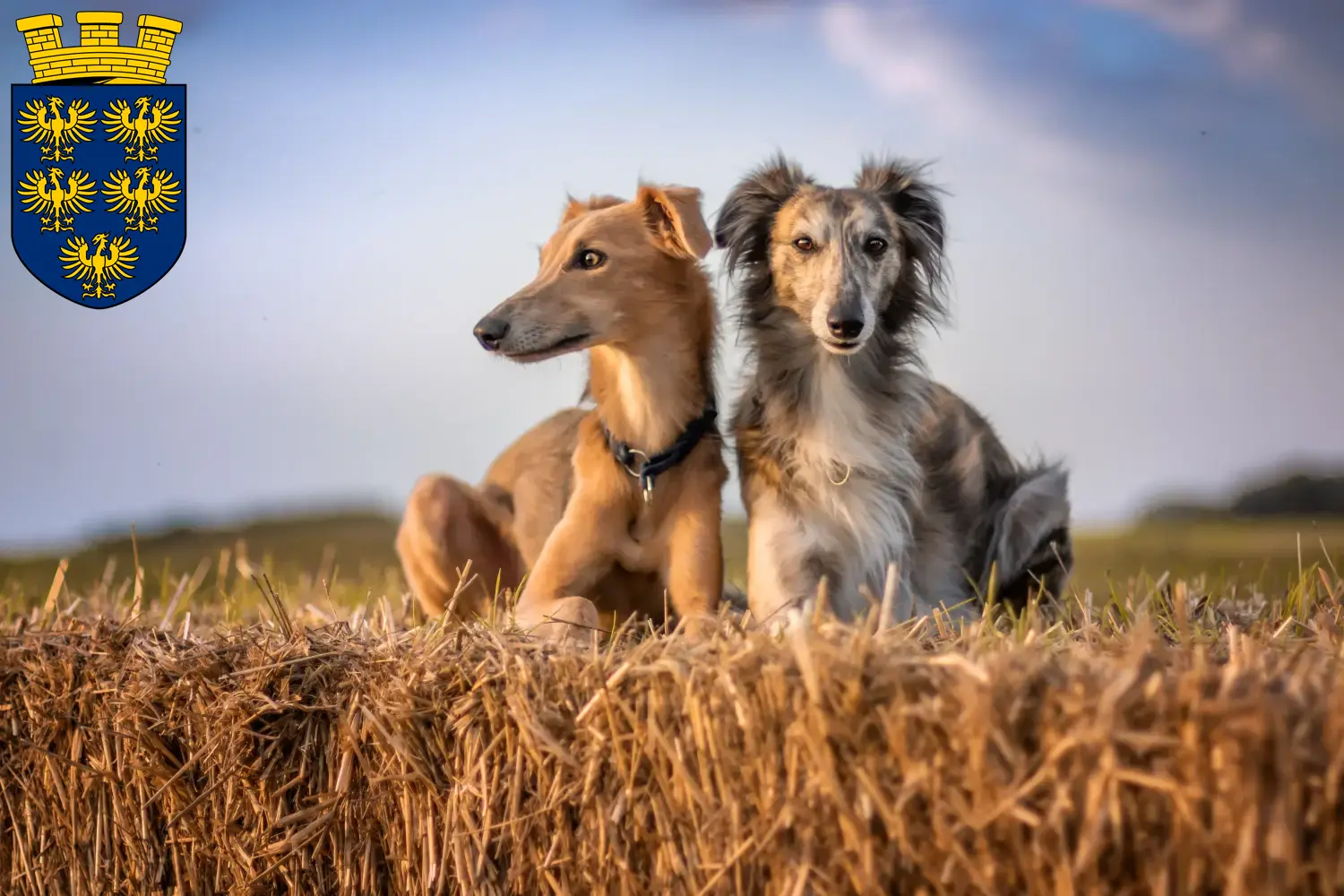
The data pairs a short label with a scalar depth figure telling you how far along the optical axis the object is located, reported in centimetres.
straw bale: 259
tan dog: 310
